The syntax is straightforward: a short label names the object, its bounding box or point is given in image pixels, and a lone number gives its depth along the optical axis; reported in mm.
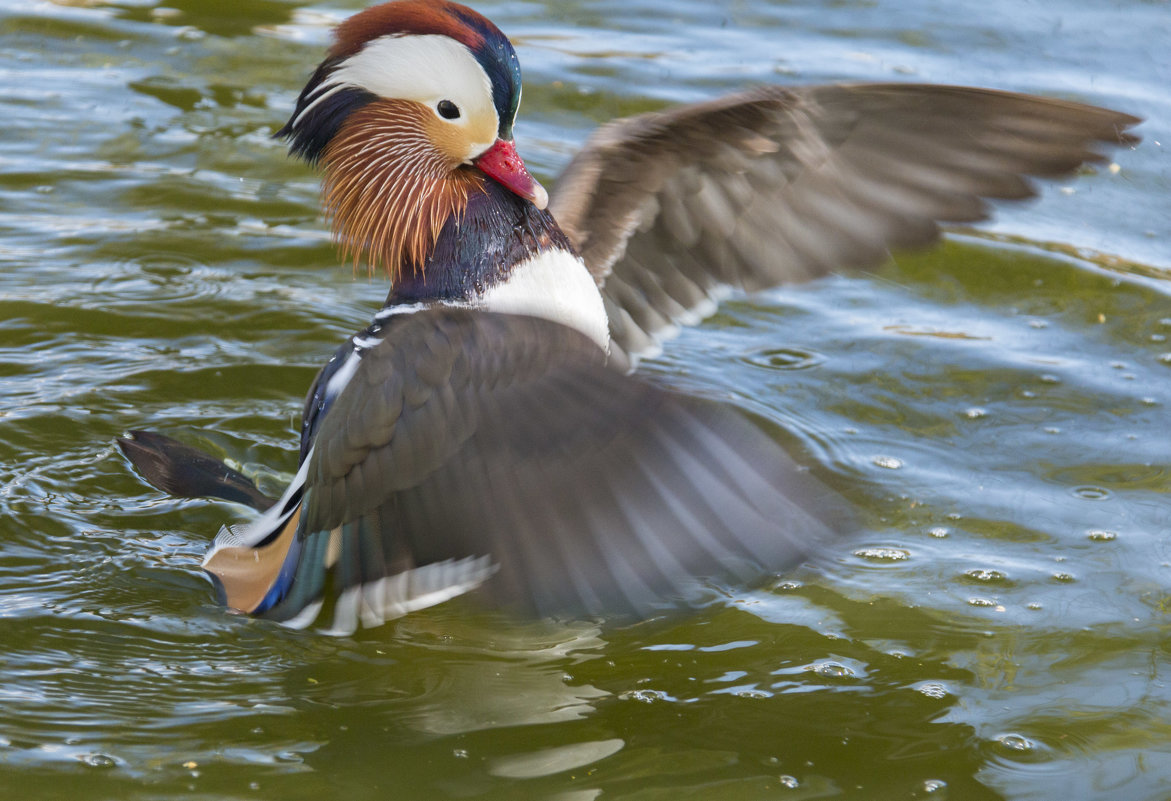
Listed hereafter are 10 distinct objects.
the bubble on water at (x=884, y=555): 6648
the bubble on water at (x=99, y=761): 5109
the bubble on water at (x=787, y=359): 8406
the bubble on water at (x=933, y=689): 5656
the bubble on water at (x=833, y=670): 5770
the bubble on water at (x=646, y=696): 5578
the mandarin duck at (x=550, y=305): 4398
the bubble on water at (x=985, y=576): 6453
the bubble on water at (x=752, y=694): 5617
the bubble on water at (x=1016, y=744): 5348
